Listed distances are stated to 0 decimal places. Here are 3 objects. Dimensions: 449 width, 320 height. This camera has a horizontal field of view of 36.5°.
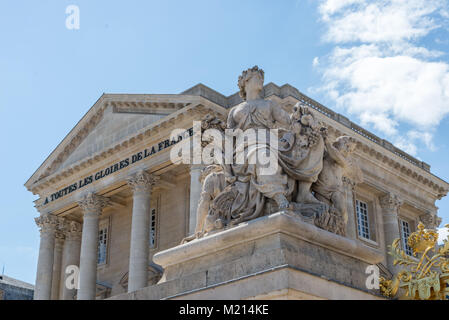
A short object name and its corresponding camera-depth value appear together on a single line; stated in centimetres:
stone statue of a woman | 689
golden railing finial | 635
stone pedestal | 586
